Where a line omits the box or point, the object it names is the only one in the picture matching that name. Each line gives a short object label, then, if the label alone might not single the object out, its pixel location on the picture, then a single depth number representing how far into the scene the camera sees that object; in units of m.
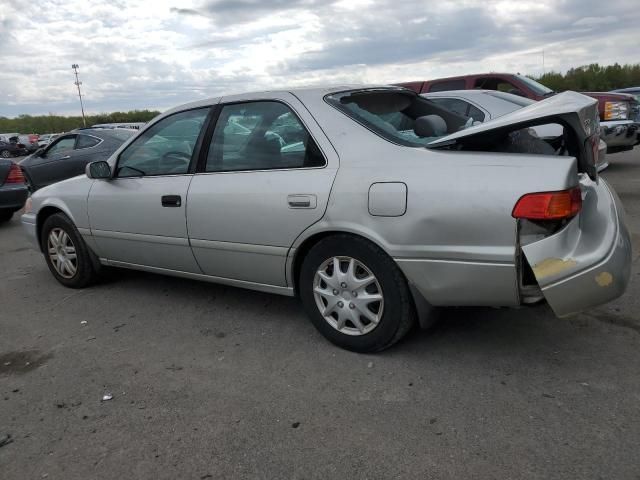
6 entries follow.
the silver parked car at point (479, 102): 6.93
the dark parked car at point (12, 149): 31.42
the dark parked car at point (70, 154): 10.49
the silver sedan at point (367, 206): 2.72
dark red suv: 9.09
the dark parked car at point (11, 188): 8.76
